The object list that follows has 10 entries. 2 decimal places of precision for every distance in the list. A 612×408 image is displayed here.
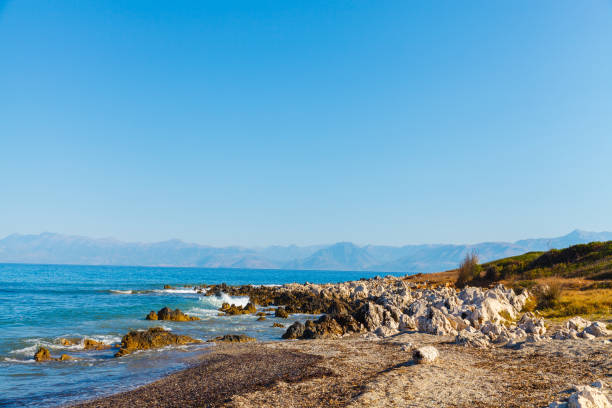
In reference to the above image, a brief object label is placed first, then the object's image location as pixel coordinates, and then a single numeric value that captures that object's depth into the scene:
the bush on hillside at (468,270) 47.16
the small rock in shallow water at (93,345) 21.89
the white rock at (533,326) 17.06
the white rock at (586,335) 15.24
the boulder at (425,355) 13.37
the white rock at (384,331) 21.03
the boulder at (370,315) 25.29
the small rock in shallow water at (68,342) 22.81
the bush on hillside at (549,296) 25.23
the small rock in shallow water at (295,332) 24.11
